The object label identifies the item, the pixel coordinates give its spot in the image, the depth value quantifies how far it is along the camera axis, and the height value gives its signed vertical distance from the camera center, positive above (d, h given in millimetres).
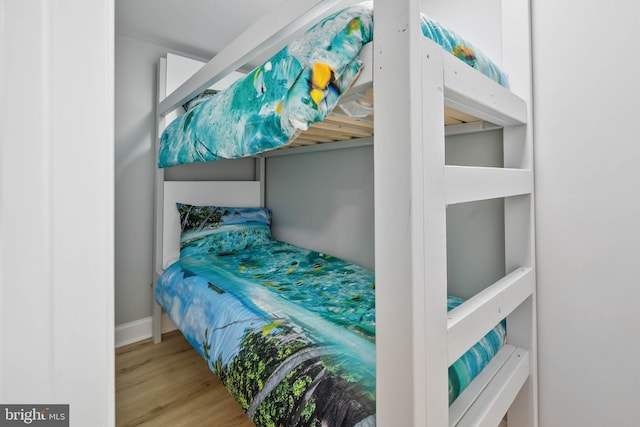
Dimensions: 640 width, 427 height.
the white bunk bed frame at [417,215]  576 +1
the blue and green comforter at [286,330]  801 -391
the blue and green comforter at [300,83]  689 +339
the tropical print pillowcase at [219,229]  2113 -90
